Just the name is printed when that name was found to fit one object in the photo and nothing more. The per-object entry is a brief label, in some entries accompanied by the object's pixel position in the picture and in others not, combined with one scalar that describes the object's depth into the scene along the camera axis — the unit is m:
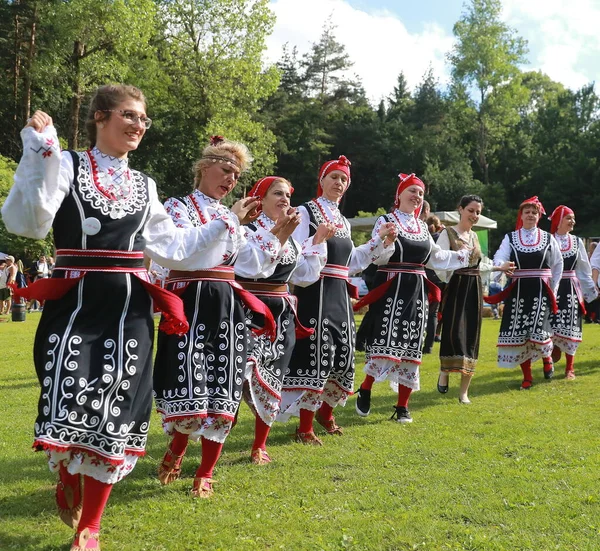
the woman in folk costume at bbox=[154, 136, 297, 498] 4.20
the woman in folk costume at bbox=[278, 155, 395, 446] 5.68
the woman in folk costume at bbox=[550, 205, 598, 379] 9.43
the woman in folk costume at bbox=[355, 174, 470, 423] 6.46
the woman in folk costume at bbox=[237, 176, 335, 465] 5.01
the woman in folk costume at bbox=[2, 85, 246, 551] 3.08
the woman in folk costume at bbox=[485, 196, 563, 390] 8.53
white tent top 19.48
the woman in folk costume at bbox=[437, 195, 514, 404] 7.47
